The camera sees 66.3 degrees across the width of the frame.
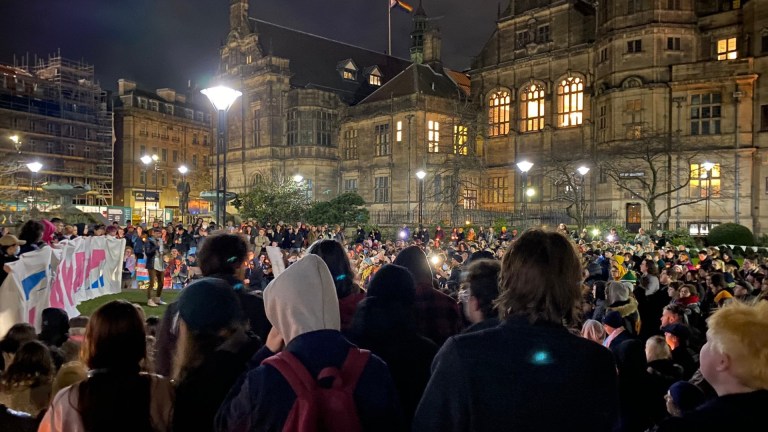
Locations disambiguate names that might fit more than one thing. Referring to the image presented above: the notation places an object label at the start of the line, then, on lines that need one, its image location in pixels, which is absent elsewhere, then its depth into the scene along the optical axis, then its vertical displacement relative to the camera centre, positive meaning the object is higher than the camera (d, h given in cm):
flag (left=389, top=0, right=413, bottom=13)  5309 +1880
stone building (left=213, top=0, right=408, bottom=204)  5094 +964
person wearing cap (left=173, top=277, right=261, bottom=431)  328 -84
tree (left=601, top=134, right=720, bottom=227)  3506 +262
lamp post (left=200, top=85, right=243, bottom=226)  1520 +300
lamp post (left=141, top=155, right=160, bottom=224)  4496 +398
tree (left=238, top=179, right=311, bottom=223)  4106 +50
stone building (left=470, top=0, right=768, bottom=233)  3472 +642
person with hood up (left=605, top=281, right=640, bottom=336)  716 -114
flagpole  6012 +1799
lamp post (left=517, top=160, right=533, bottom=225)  2656 +118
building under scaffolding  6025 +957
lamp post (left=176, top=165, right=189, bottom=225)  3766 +117
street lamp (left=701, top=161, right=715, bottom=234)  3481 +183
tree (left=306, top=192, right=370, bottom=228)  4053 +1
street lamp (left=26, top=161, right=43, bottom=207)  3175 +224
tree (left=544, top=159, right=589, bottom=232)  3669 +184
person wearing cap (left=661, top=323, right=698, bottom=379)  628 -146
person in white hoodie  269 -73
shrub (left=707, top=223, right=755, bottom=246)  2927 -118
